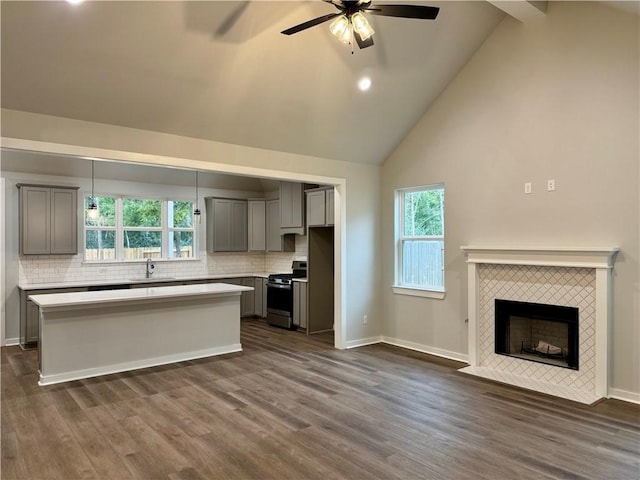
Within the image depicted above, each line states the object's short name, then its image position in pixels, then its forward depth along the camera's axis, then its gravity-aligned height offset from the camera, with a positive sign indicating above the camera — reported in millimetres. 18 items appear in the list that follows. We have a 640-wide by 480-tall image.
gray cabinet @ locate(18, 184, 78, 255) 6461 +329
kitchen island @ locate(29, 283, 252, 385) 4770 -1047
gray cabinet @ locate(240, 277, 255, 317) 8727 -1199
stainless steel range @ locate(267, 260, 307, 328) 7645 -1004
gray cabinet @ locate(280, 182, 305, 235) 7676 +558
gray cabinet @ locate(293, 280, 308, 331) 7324 -1101
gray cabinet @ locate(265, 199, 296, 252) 8539 +104
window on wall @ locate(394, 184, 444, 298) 5965 -43
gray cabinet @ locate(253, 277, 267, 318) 8641 -1139
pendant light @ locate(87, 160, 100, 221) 6166 +412
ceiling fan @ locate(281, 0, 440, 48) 2945 +1528
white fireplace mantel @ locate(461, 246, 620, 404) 4211 -551
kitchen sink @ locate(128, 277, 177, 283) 7477 -664
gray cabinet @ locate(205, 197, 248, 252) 8625 +300
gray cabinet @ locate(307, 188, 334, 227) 6852 +499
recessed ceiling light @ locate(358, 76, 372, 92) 5086 +1797
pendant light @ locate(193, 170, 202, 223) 8547 +470
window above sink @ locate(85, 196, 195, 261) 7500 +197
